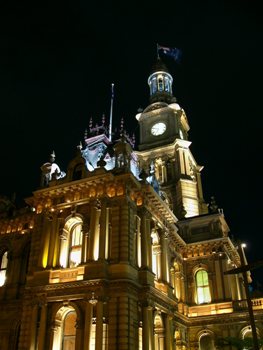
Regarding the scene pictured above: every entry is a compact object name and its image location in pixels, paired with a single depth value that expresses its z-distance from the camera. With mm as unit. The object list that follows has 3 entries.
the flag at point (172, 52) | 53400
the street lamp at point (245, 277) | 17797
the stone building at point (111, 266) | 22797
